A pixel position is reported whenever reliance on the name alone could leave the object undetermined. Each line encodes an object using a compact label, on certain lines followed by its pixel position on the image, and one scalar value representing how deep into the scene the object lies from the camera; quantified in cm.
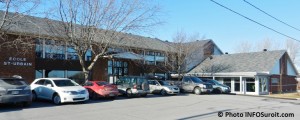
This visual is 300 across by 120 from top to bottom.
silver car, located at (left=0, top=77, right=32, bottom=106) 1086
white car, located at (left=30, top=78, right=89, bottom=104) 1282
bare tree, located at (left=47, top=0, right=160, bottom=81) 1664
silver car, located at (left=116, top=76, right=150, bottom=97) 1712
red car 1519
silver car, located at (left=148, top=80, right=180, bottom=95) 1988
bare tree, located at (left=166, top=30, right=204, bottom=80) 2728
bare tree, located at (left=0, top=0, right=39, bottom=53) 1220
